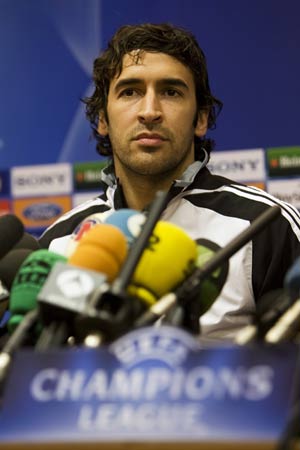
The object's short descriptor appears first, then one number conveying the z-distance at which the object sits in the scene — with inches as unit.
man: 159.6
